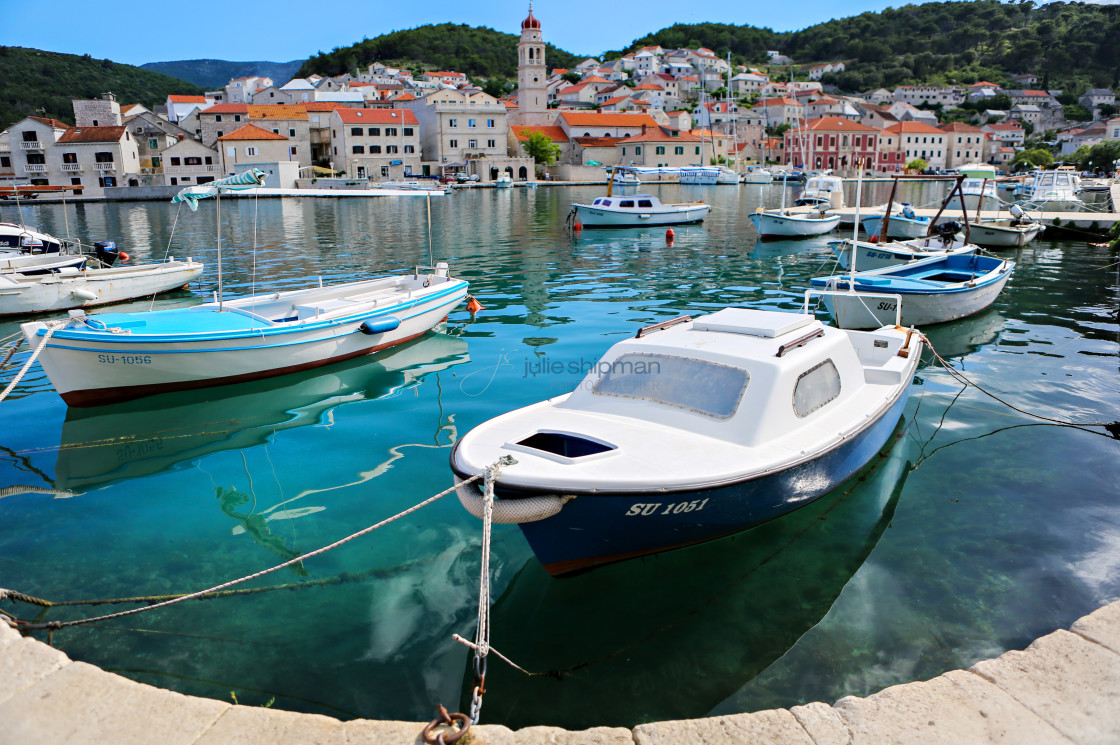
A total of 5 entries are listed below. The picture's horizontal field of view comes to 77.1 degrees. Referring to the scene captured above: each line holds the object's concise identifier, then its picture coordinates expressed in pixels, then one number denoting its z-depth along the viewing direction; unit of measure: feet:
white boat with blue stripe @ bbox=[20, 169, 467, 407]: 38.99
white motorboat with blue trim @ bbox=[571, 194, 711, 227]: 138.21
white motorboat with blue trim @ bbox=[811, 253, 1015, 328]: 52.39
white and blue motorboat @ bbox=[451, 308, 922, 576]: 19.94
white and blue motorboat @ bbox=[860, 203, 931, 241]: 105.91
